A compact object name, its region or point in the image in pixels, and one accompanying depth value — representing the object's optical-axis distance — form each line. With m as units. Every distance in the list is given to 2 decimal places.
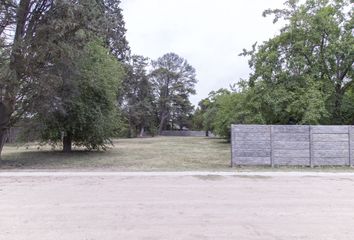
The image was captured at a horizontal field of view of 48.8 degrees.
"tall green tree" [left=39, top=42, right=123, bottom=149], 22.00
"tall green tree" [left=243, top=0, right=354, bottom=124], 25.43
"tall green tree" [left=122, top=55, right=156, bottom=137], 65.00
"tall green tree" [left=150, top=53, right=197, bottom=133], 95.44
